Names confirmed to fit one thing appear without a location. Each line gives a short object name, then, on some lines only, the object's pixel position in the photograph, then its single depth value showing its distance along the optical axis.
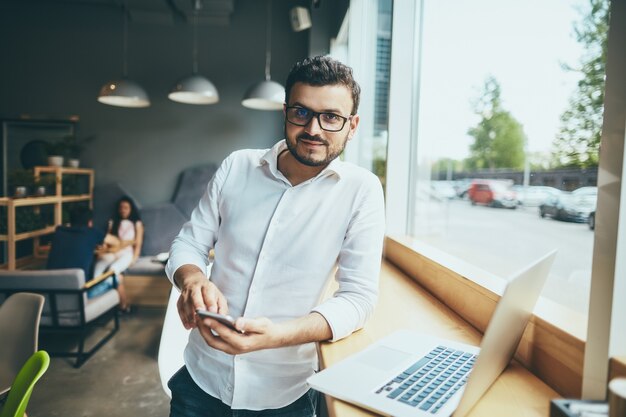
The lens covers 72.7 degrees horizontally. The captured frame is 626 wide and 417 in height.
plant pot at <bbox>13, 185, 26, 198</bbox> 4.36
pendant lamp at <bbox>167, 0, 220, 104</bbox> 4.44
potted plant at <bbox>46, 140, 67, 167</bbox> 5.13
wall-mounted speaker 4.36
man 1.21
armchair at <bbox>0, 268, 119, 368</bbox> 2.84
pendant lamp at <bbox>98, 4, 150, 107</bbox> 4.45
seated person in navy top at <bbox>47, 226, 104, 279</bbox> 3.45
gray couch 5.43
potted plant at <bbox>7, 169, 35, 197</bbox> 4.60
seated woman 4.36
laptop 0.65
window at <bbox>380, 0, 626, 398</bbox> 0.68
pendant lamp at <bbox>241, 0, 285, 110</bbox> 4.42
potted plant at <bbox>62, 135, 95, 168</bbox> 5.43
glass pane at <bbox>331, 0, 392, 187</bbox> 3.02
